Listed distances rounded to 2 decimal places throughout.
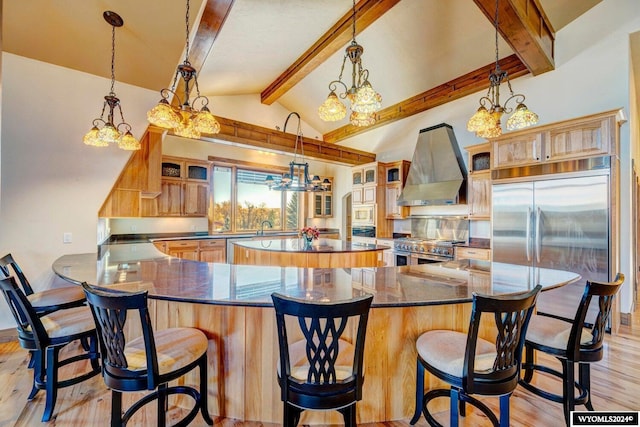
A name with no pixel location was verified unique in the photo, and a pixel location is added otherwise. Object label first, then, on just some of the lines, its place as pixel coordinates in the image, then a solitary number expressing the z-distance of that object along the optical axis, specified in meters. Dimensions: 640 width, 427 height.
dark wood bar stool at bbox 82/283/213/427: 1.40
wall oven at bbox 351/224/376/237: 6.57
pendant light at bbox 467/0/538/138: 2.36
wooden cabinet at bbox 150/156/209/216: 5.77
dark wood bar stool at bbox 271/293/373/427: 1.24
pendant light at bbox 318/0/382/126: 1.96
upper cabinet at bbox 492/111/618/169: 3.25
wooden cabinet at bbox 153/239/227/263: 5.45
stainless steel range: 5.01
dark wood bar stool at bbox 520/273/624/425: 1.67
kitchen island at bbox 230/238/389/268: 4.11
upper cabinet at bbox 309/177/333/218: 8.23
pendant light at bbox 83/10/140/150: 2.23
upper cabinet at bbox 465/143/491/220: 4.55
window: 6.79
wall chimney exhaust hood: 5.20
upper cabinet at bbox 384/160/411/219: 6.26
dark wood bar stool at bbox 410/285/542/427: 1.37
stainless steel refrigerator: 3.24
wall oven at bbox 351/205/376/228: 6.55
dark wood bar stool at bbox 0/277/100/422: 1.79
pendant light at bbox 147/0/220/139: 1.93
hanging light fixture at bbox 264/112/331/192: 4.30
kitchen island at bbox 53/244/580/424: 1.84
